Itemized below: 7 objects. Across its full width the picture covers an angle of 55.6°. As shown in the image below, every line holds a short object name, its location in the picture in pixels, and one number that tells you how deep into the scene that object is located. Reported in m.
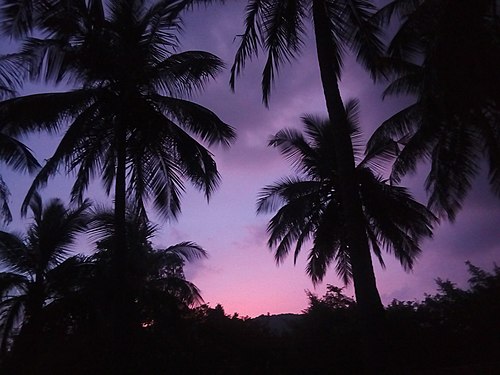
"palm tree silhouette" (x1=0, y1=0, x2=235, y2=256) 12.35
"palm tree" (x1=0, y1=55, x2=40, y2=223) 13.20
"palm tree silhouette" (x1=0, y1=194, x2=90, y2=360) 16.66
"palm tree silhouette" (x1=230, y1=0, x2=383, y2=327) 9.88
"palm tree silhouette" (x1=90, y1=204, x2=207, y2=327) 15.55
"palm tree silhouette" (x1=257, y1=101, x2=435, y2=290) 16.97
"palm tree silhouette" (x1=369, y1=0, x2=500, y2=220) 9.23
